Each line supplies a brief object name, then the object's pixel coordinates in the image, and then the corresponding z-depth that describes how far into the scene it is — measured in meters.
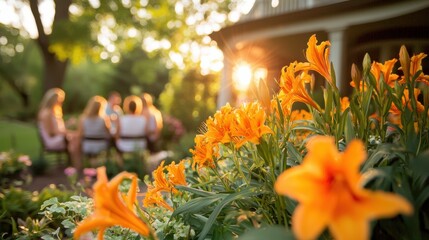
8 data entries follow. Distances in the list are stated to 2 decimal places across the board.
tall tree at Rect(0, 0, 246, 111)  11.93
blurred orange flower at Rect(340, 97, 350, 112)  1.67
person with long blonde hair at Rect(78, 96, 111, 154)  6.93
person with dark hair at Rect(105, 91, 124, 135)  9.22
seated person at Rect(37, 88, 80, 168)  6.94
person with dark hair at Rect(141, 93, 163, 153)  7.82
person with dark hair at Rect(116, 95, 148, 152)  7.38
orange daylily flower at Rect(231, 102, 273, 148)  1.17
